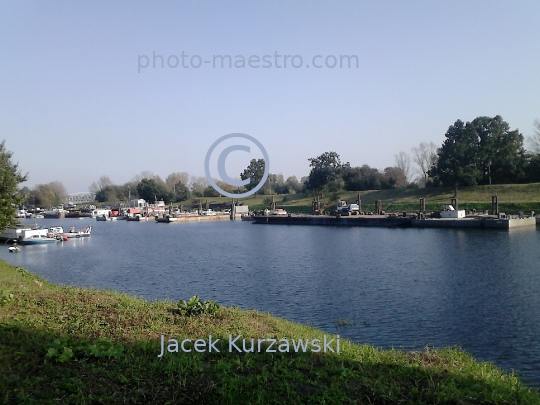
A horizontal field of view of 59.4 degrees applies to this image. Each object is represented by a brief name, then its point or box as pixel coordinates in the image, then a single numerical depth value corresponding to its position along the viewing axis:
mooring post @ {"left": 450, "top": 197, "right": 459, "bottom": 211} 53.68
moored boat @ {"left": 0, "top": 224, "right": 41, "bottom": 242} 40.01
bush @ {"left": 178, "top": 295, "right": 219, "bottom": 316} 8.64
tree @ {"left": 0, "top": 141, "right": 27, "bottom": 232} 20.30
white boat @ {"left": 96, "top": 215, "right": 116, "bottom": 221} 86.29
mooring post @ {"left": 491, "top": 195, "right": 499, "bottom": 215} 49.88
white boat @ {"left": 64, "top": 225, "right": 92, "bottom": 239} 45.07
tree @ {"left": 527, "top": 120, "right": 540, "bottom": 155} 62.84
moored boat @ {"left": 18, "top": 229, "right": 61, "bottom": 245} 39.11
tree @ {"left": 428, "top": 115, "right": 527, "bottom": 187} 60.16
